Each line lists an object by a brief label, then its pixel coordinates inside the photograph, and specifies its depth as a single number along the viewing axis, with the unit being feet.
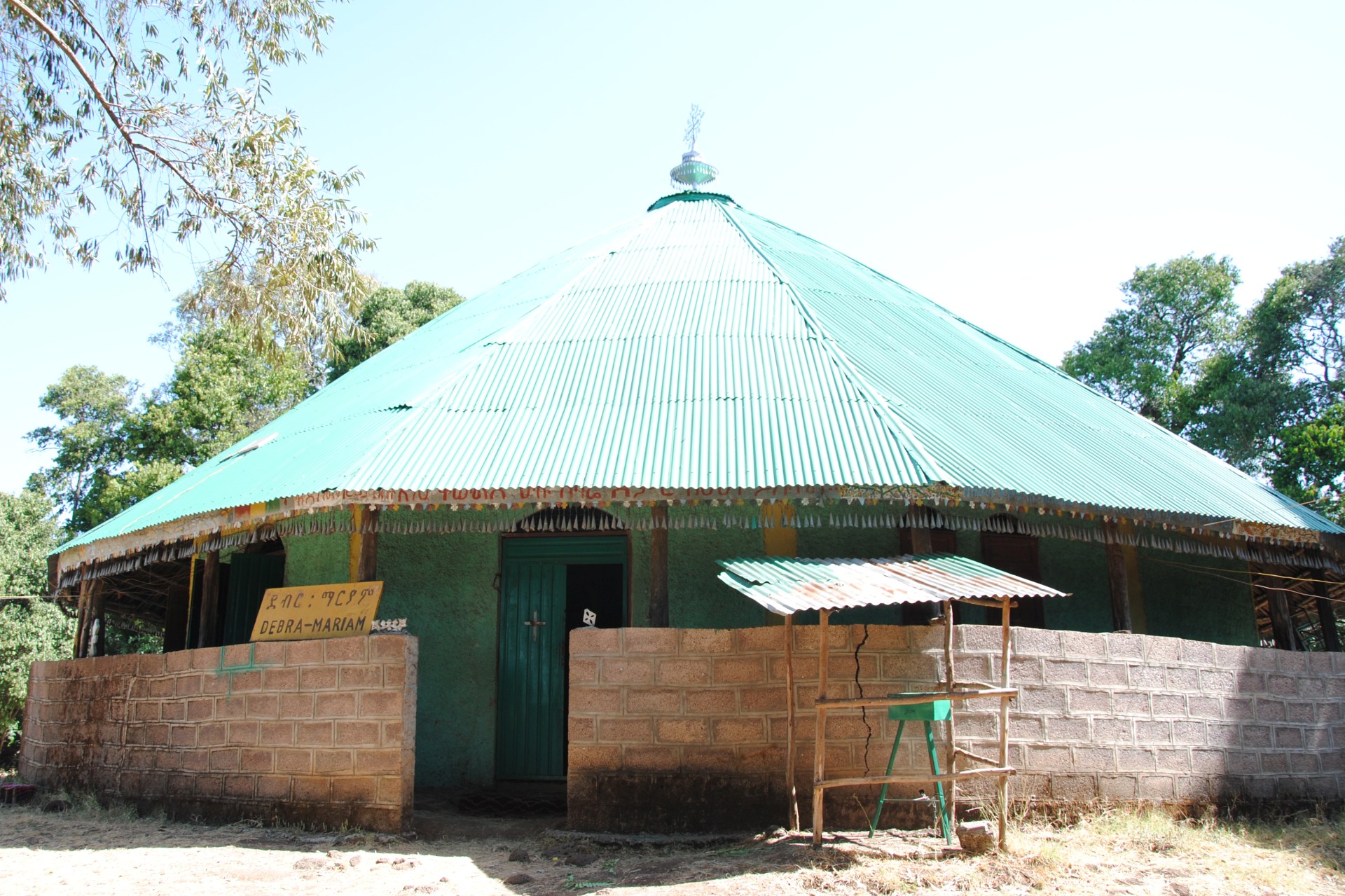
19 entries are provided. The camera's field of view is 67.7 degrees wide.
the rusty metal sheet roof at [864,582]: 20.03
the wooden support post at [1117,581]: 27.91
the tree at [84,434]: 94.38
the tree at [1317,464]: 66.74
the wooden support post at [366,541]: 26.43
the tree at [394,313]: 87.10
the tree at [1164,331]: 93.56
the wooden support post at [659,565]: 25.17
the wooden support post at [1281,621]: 32.63
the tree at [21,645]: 56.18
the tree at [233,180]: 31.32
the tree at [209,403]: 86.07
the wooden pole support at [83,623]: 36.37
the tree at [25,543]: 61.16
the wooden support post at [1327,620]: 33.87
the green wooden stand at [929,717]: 20.93
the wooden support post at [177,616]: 41.81
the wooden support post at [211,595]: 31.01
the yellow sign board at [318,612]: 25.02
